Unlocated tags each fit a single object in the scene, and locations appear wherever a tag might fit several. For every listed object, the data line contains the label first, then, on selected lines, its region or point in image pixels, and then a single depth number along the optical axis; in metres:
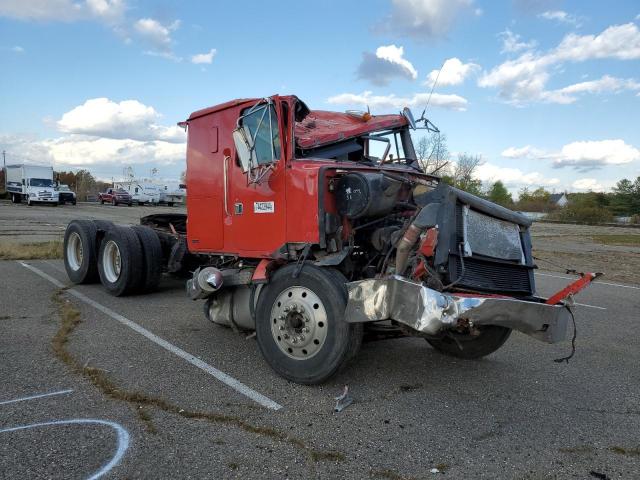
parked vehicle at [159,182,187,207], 52.06
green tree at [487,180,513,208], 80.43
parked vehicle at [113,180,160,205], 51.09
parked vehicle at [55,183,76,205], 46.50
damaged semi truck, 3.96
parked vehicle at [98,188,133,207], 49.59
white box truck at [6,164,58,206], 41.66
